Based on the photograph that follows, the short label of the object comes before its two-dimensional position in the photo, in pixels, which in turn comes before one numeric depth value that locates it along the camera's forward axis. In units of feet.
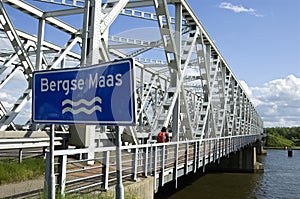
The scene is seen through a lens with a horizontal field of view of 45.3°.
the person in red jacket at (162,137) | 43.36
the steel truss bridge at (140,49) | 36.78
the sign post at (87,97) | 11.65
